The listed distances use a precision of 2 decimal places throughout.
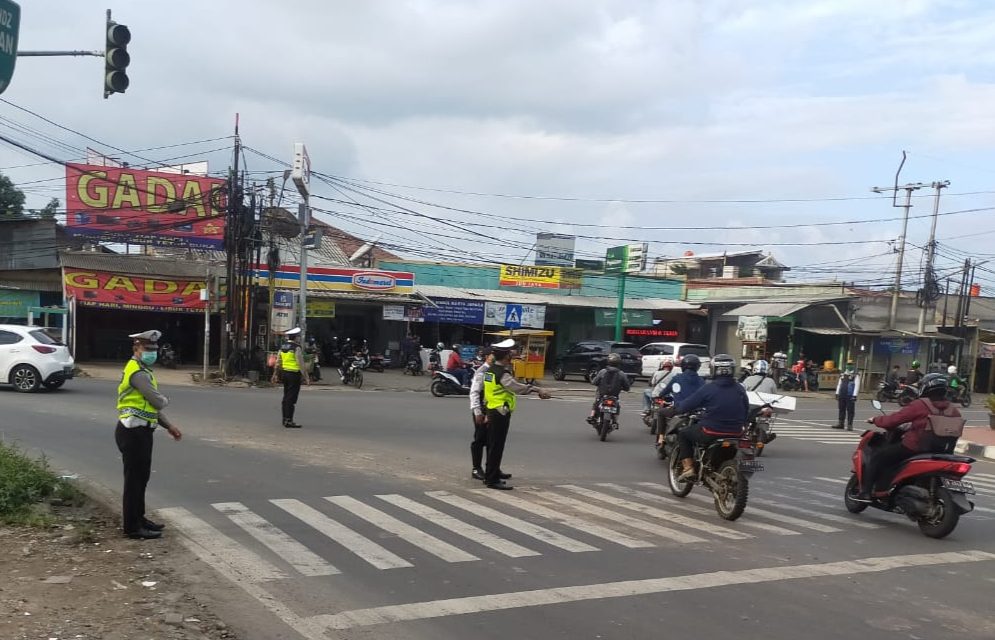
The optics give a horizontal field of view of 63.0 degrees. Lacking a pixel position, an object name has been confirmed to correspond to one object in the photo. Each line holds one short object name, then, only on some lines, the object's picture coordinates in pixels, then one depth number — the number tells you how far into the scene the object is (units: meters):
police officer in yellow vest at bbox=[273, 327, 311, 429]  14.67
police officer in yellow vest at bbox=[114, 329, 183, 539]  6.66
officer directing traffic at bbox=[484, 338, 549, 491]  9.62
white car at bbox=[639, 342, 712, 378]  32.28
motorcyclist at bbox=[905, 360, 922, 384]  19.48
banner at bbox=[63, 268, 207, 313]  28.52
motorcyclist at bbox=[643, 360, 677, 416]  14.57
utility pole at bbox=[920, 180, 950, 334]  38.03
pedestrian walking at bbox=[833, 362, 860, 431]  20.83
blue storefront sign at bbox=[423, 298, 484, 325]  34.22
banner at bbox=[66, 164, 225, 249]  31.12
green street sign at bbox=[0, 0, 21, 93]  7.80
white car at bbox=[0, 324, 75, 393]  18.44
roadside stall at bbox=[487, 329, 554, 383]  29.39
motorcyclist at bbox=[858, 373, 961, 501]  8.29
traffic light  10.91
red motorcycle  7.95
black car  32.78
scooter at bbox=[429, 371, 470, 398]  24.33
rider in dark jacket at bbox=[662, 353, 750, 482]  8.60
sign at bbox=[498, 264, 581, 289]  38.47
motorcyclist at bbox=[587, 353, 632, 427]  15.40
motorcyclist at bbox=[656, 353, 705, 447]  11.75
